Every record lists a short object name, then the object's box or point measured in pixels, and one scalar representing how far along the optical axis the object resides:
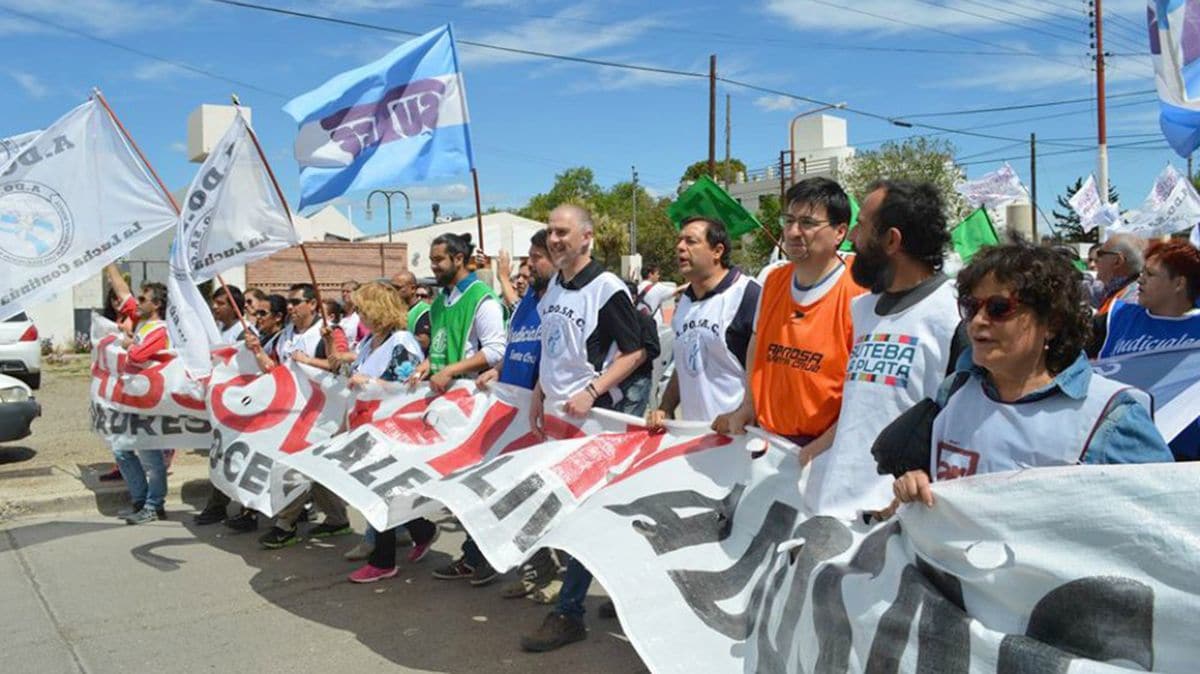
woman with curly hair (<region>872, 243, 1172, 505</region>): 2.32
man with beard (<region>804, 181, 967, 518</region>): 3.16
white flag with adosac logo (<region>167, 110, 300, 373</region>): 6.59
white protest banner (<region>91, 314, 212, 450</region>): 7.38
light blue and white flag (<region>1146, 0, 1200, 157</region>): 4.46
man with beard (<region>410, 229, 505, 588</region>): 5.94
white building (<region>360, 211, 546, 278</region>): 51.62
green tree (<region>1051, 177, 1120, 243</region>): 52.11
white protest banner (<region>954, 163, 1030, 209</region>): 15.07
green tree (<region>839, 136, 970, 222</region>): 43.22
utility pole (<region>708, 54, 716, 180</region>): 34.56
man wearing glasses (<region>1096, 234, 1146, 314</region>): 6.38
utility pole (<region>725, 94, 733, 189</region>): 46.64
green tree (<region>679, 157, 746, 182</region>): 79.94
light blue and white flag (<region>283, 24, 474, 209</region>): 6.94
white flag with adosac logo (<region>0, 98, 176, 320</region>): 6.43
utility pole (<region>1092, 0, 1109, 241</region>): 19.05
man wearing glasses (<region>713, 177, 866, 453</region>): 3.59
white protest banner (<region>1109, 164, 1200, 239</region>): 10.99
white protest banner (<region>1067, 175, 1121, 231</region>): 14.25
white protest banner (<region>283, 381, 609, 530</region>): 5.30
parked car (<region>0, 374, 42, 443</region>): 9.05
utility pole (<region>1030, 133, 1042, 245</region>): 50.41
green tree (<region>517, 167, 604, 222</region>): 105.69
